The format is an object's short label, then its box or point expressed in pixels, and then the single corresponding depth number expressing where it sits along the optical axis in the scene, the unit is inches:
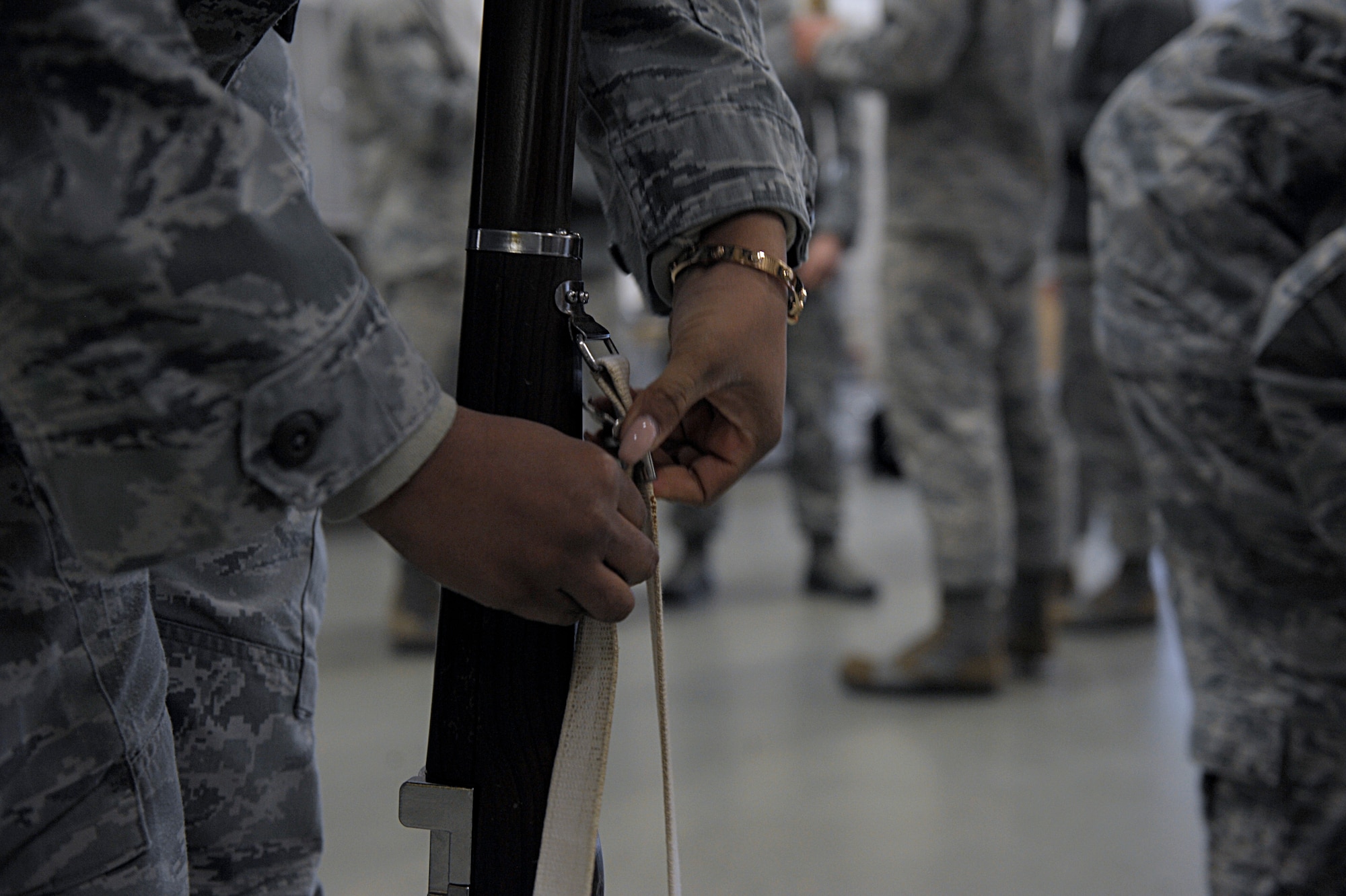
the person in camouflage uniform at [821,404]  103.2
